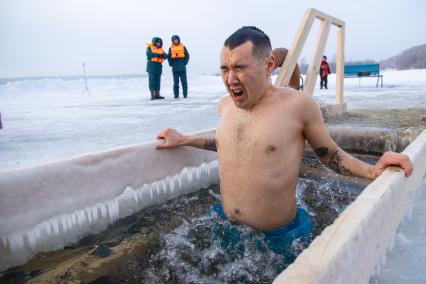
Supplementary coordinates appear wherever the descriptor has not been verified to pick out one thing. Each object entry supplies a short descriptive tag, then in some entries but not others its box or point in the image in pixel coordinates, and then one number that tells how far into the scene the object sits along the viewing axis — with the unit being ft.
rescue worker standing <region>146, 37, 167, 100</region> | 27.58
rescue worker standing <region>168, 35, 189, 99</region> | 27.58
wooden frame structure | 12.12
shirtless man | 4.97
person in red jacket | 41.85
